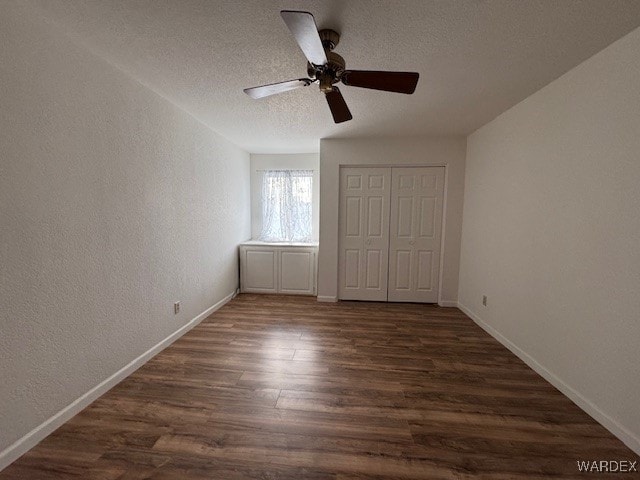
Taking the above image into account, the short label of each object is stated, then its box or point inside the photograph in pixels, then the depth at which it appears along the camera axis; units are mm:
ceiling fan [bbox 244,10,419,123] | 1433
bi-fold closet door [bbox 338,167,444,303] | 3809
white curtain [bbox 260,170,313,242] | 4641
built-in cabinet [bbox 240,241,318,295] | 4215
